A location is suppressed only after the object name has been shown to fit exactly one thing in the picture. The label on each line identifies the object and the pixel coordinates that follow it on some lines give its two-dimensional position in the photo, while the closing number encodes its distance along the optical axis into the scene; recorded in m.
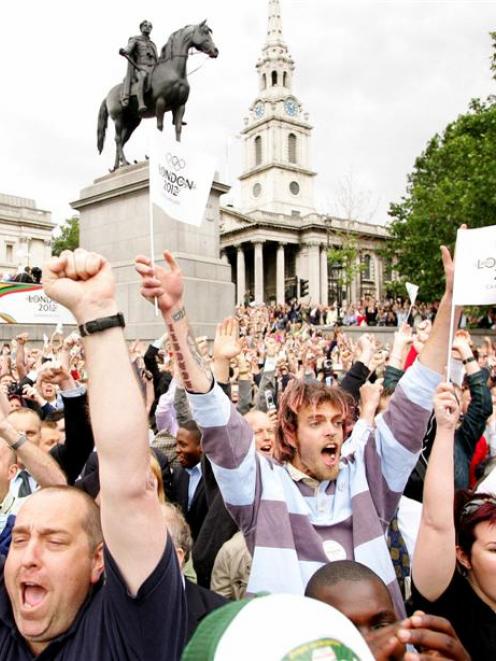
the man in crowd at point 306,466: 2.43
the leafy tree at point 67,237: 69.88
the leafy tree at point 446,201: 25.16
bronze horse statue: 13.23
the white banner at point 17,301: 14.72
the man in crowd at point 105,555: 1.60
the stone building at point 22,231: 60.03
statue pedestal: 14.28
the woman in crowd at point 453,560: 2.15
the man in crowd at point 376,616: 1.40
